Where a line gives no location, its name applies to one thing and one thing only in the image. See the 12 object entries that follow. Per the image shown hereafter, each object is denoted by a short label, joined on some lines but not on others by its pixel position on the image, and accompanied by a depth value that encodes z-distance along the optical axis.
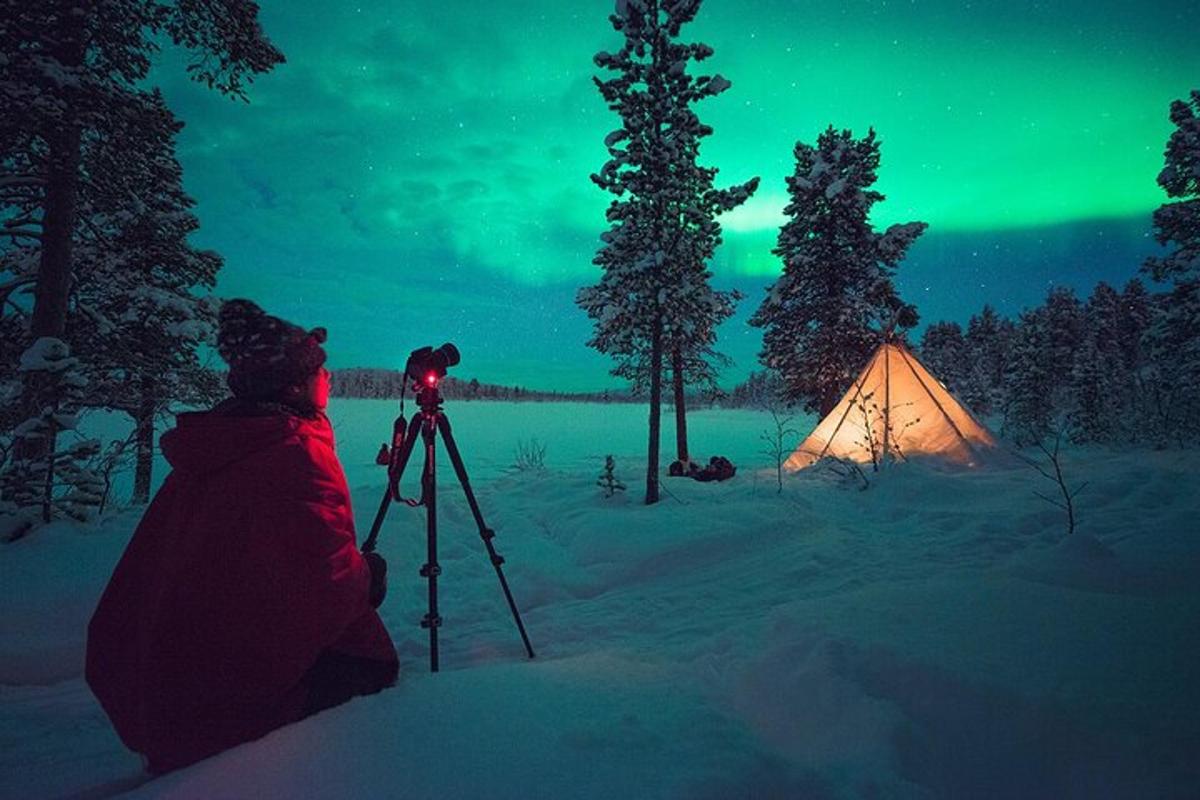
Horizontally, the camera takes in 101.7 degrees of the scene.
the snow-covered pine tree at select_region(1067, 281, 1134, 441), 20.52
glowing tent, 11.55
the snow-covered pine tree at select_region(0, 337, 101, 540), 5.21
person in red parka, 2.03
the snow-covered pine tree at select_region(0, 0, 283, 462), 5.34
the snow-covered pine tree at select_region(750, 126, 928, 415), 16.44
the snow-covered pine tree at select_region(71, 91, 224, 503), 7.36
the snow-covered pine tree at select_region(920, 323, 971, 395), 41.72
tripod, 3.50
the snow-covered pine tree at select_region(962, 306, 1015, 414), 42.00
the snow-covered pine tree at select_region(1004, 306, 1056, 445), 27.12
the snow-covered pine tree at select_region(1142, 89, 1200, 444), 13.90
